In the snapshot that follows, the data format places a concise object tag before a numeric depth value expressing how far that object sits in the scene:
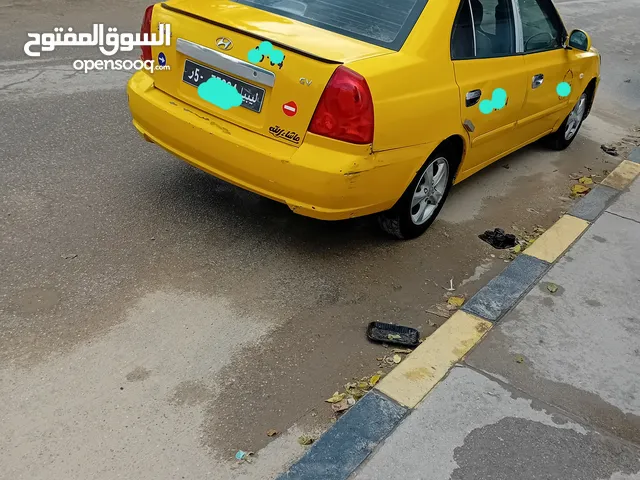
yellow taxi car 3.57
